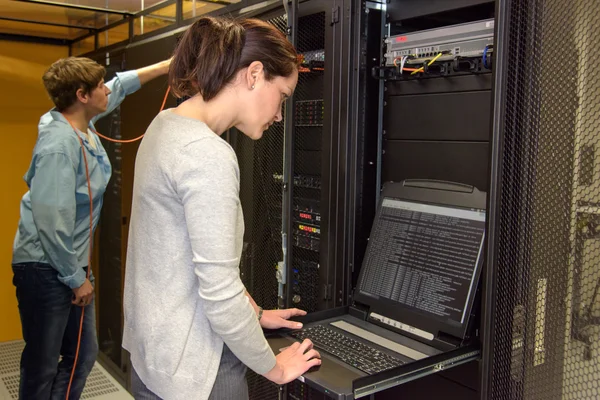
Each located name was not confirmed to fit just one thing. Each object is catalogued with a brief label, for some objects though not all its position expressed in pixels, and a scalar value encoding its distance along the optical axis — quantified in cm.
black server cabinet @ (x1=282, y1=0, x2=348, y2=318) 165
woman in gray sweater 97
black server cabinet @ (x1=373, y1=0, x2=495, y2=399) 144
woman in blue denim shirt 200
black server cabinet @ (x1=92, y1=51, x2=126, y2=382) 312
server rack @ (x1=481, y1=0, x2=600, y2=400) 101
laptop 121
